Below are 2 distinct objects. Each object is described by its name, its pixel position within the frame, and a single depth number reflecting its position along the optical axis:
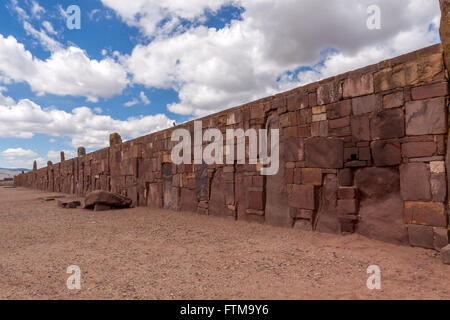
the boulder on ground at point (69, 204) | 10.58
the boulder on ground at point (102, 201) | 9.89
